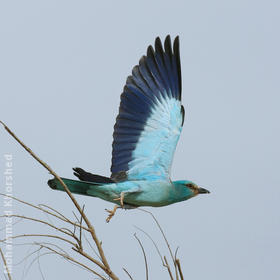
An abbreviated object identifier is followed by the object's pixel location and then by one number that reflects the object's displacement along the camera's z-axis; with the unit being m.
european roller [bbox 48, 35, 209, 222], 11.00
